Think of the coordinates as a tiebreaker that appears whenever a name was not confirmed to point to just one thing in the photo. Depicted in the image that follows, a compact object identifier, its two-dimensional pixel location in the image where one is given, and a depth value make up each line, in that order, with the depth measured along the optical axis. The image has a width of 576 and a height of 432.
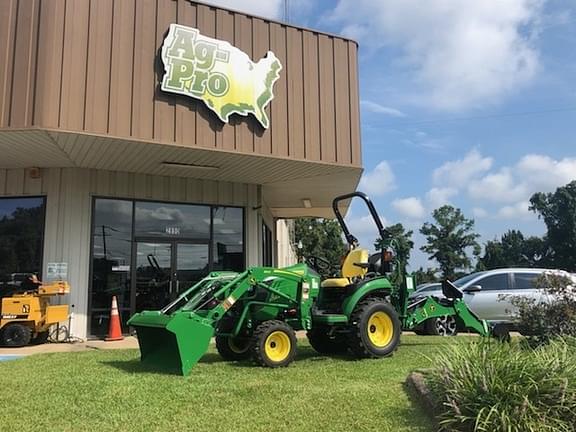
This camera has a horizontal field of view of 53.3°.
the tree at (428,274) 71.32
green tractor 7.24
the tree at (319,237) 45.50
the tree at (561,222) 66.19
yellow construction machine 10.90
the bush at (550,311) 6.75
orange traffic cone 11.96
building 9.91
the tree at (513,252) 72.50
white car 12.09
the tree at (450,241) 78.94
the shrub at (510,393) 4.04
